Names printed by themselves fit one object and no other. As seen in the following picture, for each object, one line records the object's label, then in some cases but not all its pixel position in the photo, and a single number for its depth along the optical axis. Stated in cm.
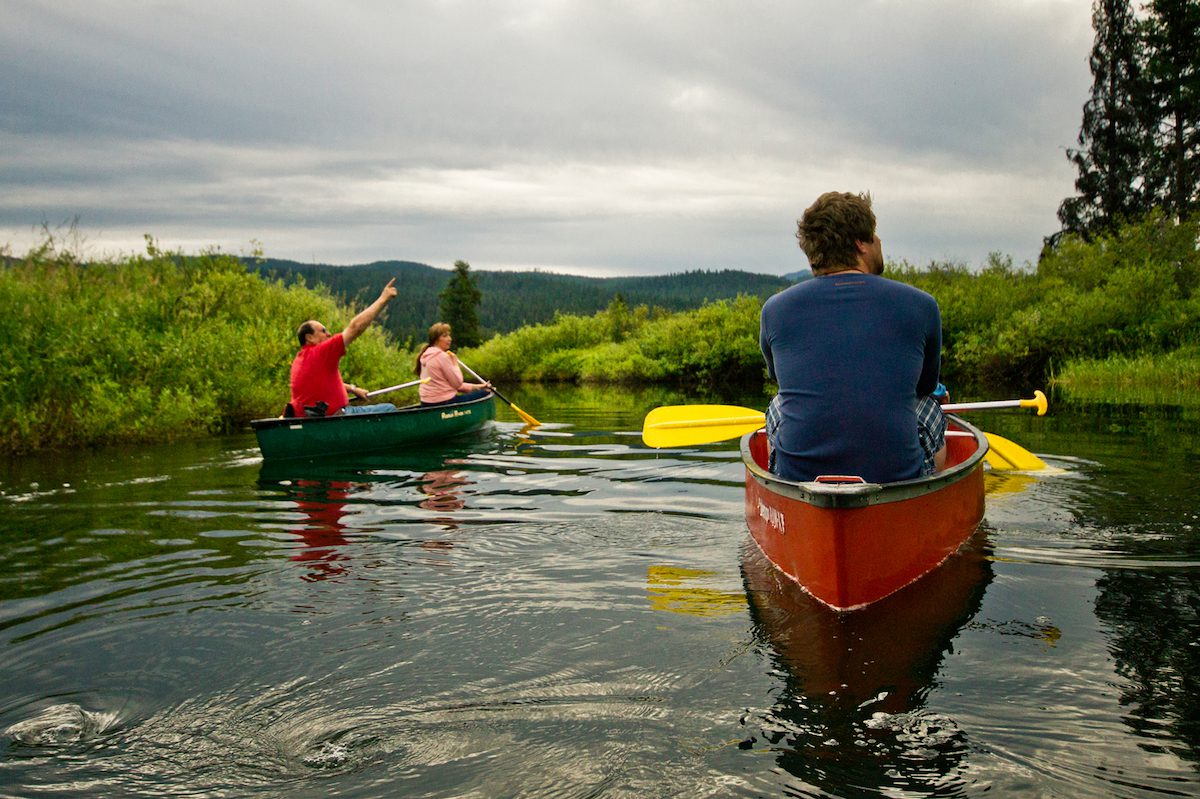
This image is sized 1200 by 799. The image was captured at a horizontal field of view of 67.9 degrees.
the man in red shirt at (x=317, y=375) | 986
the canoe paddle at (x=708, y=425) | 698
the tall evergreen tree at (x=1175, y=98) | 2941
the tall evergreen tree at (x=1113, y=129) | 3222
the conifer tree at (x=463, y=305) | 7906
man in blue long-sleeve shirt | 384
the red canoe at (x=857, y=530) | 360
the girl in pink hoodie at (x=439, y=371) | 1284
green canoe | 959
